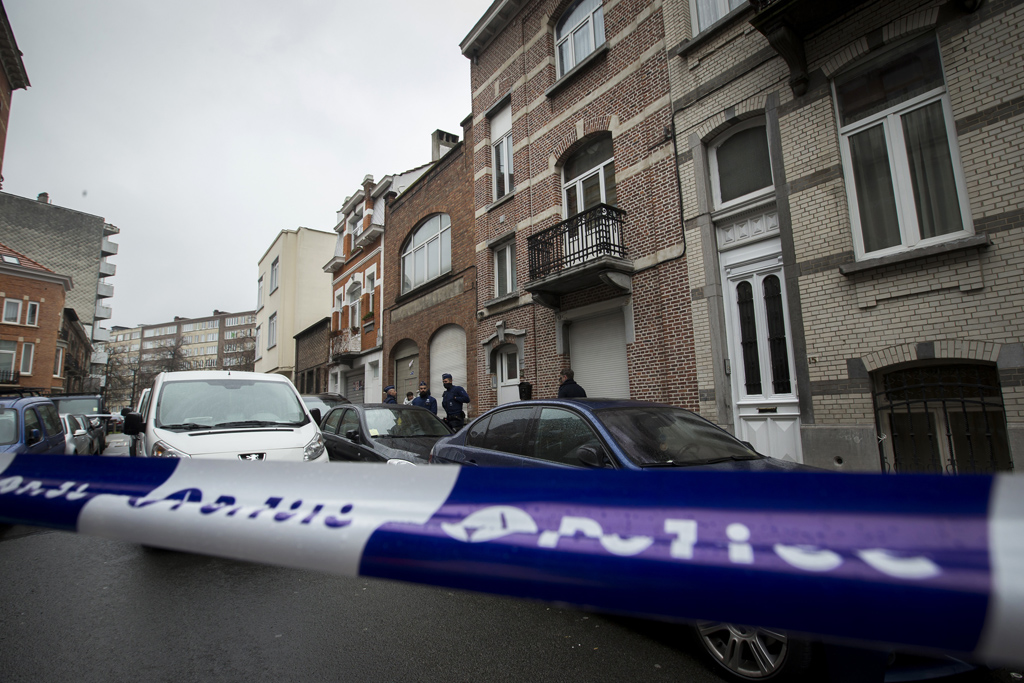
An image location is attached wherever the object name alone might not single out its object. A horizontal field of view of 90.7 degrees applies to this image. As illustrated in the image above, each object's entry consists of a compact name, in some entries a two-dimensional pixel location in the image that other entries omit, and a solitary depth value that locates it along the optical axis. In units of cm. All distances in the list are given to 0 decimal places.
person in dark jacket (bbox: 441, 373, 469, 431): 1226
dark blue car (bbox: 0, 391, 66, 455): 719
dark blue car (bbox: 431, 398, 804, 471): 394
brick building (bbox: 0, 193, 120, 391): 3922
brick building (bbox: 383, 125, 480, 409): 1606
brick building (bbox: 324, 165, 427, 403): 2220
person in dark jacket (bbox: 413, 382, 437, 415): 1252
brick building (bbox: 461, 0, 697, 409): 1018
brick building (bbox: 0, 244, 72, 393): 3130
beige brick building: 608
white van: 548
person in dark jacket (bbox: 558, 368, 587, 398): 920
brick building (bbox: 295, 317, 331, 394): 2797
